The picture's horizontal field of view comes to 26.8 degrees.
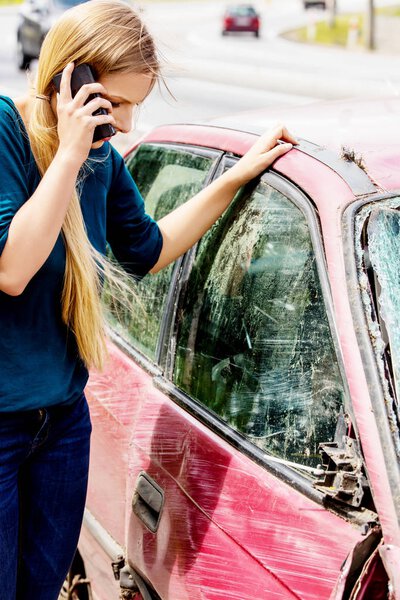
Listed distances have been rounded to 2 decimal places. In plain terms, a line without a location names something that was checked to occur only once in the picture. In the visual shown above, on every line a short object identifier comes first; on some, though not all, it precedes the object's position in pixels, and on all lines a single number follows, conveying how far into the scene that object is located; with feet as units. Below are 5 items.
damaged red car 4.93
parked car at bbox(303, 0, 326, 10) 175.42
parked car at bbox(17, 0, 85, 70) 60.64
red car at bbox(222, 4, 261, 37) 124.36
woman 5.56
